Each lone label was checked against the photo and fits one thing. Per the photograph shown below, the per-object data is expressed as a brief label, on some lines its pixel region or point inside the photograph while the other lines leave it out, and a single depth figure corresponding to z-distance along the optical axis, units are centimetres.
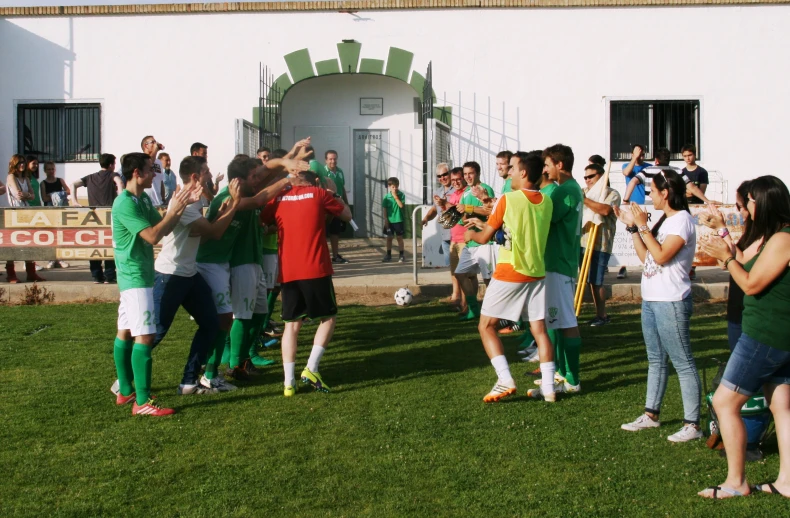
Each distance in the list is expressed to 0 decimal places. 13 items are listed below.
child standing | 1554
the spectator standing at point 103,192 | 1225
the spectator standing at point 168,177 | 1328
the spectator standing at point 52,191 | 1455
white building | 1647
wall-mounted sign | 1808
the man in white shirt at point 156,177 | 1160
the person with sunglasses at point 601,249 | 960
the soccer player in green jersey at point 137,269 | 624
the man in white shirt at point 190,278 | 670
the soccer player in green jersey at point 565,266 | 689
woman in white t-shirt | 554
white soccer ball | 1118
